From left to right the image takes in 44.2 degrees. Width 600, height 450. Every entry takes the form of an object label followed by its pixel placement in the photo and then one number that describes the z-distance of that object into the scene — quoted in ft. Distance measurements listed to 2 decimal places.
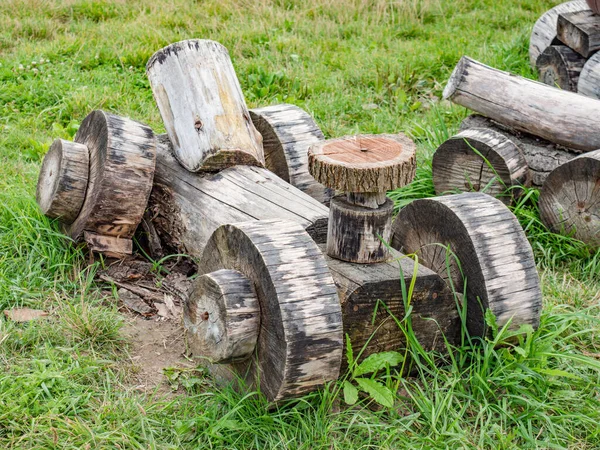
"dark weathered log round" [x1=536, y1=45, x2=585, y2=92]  20.45
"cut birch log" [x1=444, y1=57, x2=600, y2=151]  14.97
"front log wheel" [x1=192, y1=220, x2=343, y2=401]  8.82
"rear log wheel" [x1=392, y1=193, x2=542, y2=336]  9.98
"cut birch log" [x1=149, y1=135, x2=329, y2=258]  11.79
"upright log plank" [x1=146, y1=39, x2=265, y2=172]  13.01
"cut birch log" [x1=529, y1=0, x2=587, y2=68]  22.49
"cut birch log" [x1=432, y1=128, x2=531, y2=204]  14.94
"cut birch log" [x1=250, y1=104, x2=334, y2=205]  14.90
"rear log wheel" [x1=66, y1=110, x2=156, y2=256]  12.99
